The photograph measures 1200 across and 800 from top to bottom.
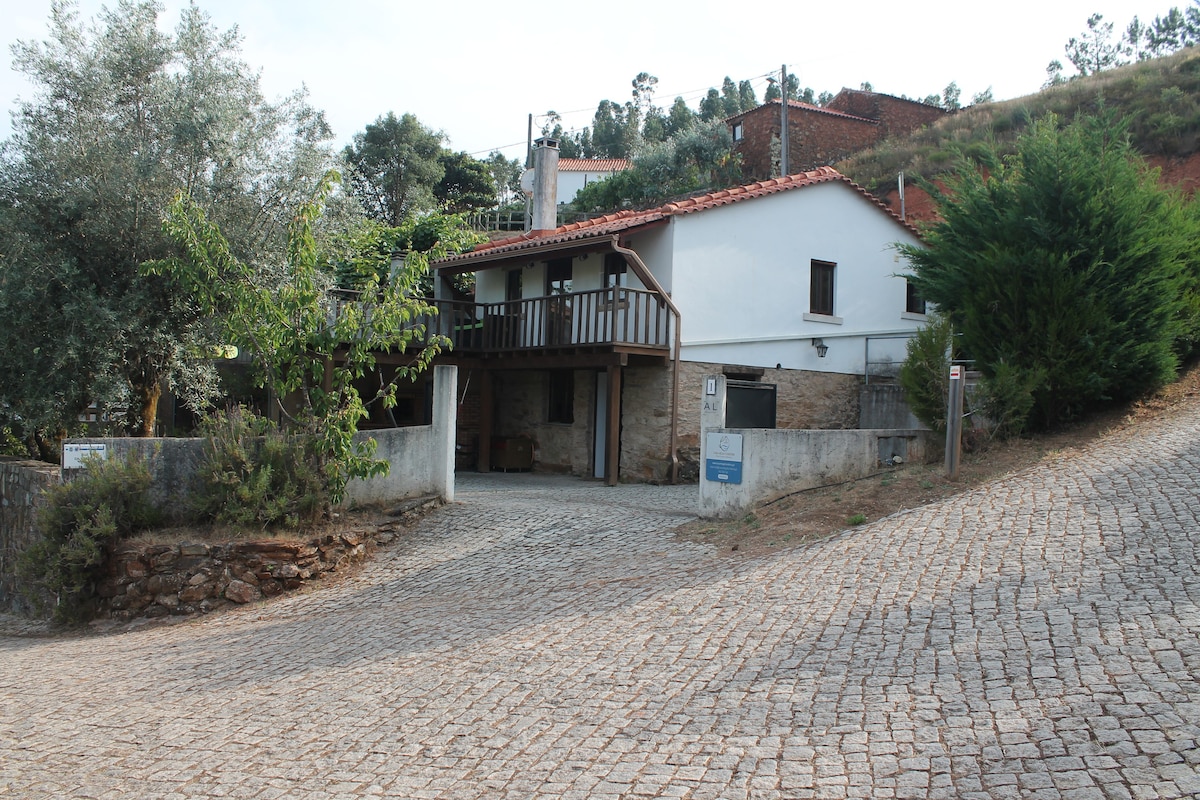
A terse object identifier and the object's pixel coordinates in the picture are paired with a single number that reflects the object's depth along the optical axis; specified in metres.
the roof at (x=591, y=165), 59.03
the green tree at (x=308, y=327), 10.11
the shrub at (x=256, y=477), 9.68
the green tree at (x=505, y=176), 58.88
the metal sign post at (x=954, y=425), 10.10
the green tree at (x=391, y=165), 43.59
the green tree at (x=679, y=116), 71.75
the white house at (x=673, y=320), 16.44
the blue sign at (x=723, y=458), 10.67
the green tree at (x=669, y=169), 38.09
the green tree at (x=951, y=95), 49.72
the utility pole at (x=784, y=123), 29.92
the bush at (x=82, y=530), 9.25
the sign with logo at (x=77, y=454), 9.60
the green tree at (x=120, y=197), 11.59
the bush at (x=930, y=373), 11.59
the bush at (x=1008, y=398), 11.02
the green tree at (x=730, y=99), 80.36
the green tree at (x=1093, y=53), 45.25
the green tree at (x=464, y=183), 45.28
